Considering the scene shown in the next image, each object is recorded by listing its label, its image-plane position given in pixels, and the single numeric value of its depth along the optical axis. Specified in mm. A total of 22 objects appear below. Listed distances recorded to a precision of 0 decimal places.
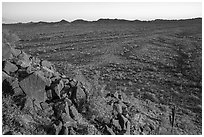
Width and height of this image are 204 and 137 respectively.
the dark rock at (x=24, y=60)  8656
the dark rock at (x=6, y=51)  8727
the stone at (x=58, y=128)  6495
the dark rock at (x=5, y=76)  7582
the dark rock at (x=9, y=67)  8078
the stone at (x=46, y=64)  10180
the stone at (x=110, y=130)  7340
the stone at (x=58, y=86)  7935
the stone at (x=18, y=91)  7395
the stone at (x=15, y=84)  7438
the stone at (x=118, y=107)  8481
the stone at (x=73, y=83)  8611
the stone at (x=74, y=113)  7391
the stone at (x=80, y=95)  8172
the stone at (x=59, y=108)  7219
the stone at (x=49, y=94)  7840
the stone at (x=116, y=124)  7602
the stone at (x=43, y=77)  7911
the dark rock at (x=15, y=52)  9303
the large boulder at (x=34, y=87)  7516
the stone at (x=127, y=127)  7588
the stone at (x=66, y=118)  7016
